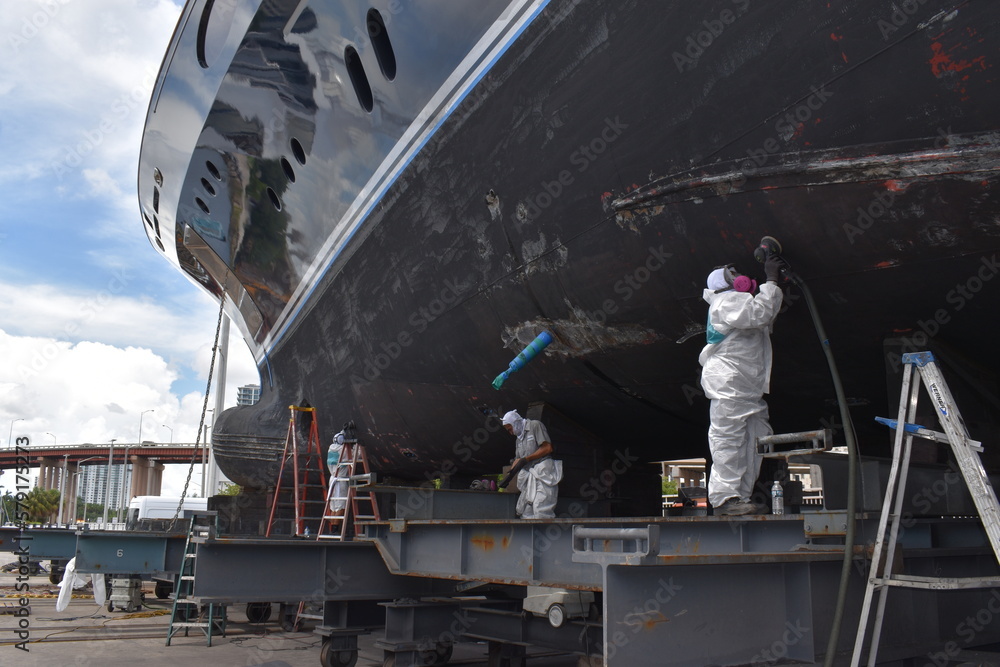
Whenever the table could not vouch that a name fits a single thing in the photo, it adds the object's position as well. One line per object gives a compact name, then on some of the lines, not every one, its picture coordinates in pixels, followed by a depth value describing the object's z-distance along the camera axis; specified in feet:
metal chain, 28.07
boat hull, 10.59
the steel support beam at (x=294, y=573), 17.87
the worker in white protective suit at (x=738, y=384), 12.30
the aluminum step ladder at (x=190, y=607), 24.41
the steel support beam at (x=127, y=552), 27.78
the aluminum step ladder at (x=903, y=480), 10.10
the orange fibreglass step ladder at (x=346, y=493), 24.77
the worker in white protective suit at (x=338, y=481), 25.93
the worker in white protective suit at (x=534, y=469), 19.36
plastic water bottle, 13.15
